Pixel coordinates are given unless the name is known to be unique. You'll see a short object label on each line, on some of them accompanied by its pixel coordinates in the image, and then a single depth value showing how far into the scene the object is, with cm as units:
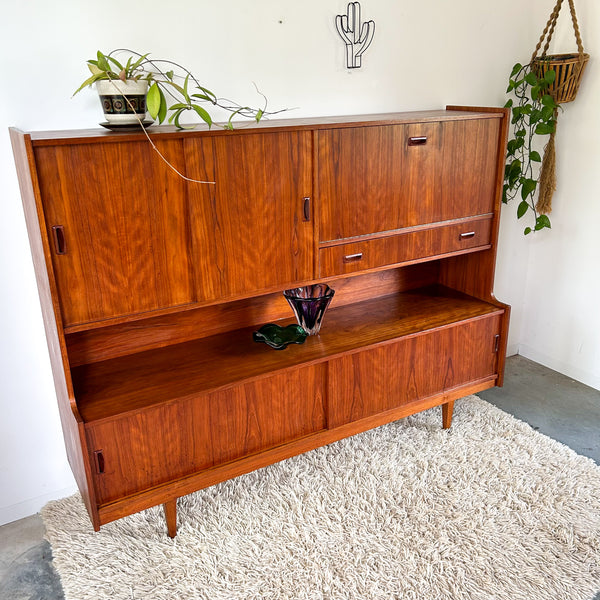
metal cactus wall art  211
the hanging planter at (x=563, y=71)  242
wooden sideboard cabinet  157
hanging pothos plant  245
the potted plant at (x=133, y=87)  159
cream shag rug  171
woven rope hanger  242
